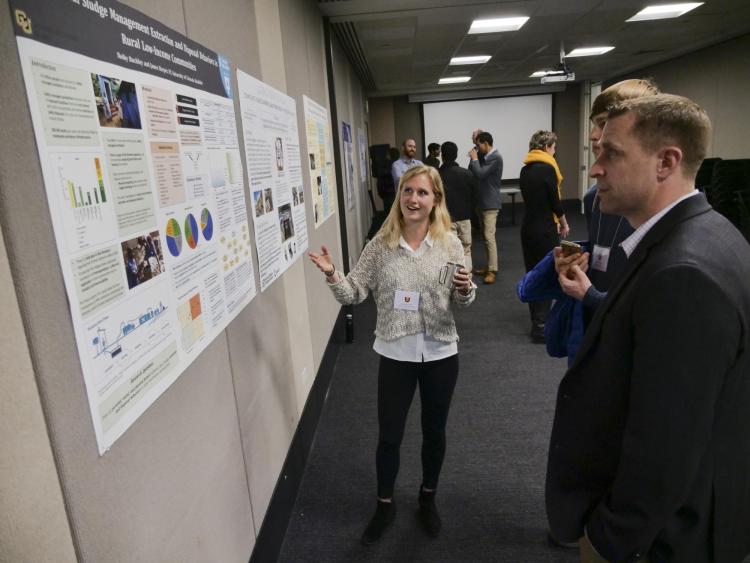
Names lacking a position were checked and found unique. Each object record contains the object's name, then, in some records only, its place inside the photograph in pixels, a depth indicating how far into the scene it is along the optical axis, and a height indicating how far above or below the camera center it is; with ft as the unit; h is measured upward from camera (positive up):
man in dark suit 2.63 -1.28
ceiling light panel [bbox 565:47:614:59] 22.96 +4.88
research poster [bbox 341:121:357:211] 15.62 +0.28
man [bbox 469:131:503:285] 17.34 -1.03
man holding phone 4.57 -0.95
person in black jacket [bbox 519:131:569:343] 11.23 -0.92
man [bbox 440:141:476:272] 15.56 -0.79
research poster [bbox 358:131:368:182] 22.81 +0.70
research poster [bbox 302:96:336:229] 9.52 +0.30
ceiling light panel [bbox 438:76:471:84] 29.50 +5.13
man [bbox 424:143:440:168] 18.01 +0.44
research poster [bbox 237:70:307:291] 5.64 +0.05
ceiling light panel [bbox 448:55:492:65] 23.21 +4.94
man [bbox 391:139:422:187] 19.98 +0.26
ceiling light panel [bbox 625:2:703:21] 16.58 +4.75
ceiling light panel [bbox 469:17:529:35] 16.74 +4.72
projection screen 35.40 +3.00
